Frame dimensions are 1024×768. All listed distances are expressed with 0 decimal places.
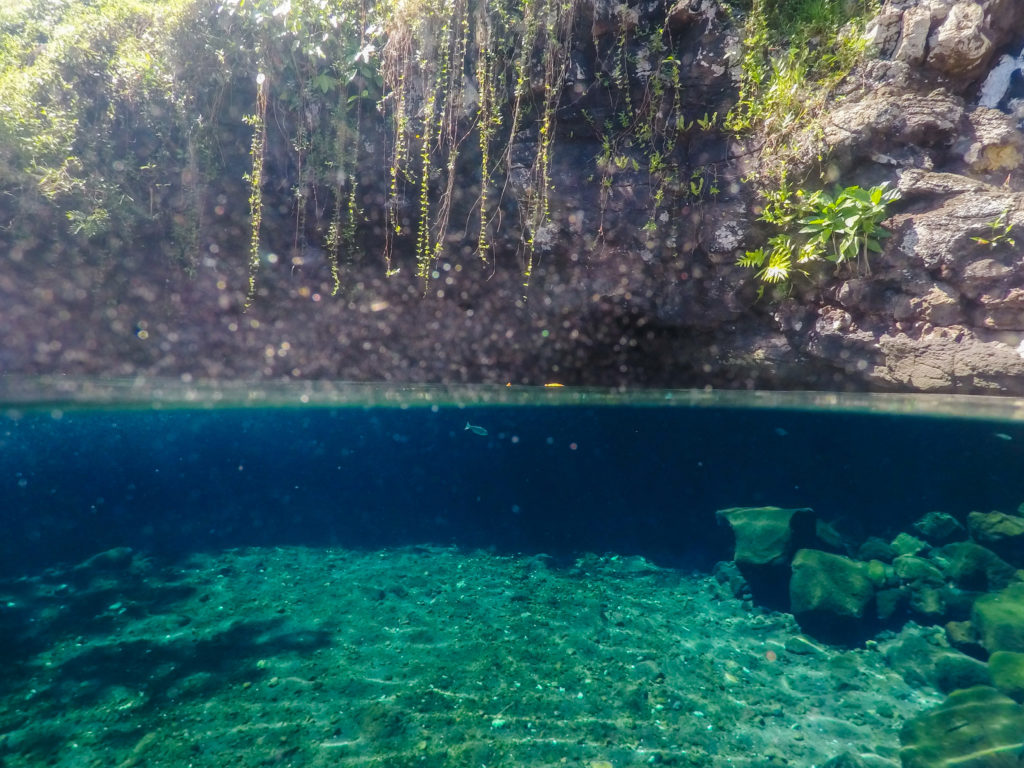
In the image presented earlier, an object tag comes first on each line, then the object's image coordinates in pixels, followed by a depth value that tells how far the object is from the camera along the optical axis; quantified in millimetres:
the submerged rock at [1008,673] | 4855
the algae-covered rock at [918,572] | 7184
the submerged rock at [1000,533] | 7641
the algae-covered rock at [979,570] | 7062
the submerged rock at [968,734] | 3971
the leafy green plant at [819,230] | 6215
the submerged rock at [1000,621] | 5707
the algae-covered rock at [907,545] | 8328
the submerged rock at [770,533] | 7668
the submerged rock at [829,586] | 6543
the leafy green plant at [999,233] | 5781
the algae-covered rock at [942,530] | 9828
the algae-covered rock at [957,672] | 5488
